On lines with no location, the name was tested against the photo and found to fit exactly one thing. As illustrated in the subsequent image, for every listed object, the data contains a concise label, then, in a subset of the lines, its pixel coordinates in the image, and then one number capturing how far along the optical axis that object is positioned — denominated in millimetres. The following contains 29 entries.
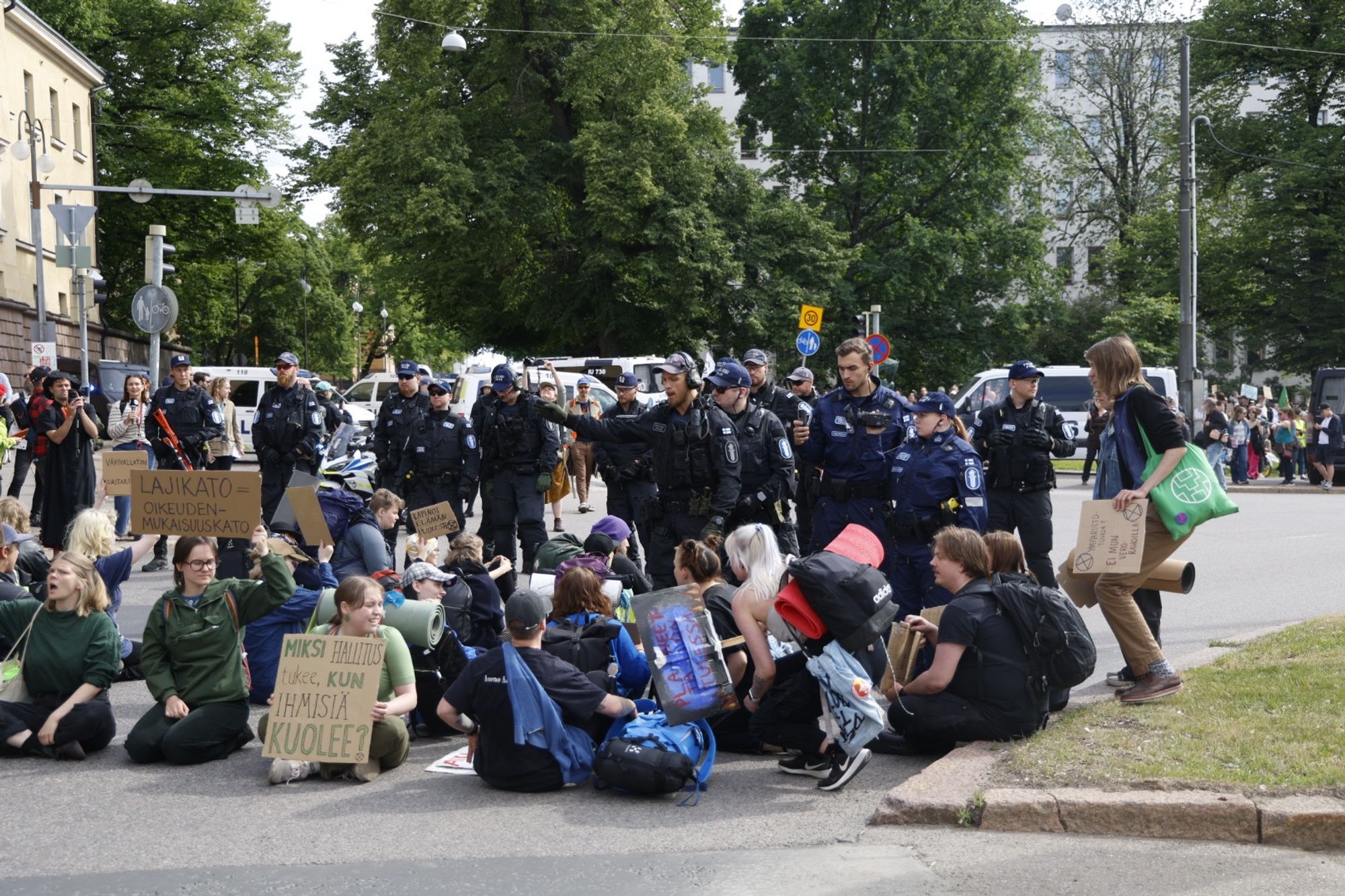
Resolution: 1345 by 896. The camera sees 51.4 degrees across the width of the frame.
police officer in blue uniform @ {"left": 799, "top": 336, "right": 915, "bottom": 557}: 8820
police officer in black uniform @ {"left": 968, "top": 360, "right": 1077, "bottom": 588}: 9711
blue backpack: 6152
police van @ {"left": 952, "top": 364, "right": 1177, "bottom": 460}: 28734
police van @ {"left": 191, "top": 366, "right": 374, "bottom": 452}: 31031
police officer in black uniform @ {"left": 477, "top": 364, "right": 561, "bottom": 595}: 12125
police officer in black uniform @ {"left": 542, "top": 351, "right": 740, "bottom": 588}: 8945
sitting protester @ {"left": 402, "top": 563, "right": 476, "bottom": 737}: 7441
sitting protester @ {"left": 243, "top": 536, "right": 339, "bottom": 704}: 8062
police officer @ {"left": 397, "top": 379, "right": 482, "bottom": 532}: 12508
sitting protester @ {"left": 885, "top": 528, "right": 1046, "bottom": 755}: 6539
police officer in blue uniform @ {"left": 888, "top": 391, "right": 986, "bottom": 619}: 8336
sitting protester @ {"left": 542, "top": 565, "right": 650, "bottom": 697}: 6973
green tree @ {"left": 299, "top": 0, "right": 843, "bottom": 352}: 32750
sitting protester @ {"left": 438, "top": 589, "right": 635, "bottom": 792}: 6332
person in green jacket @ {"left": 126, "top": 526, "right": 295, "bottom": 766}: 7051
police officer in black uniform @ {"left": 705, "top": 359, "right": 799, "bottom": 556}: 9492
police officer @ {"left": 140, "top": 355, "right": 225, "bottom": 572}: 14133
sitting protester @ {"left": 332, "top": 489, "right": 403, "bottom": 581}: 9141
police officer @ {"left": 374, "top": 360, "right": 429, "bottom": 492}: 12781
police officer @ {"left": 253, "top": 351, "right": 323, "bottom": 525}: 13211
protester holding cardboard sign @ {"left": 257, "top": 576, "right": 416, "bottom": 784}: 6680
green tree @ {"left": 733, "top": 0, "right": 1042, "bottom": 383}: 40844
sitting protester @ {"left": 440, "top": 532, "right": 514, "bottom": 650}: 8266
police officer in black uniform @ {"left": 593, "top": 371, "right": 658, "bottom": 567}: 12305
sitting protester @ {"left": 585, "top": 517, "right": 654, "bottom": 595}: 8898
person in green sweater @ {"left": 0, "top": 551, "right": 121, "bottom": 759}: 6996
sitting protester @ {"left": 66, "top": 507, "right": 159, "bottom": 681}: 8133
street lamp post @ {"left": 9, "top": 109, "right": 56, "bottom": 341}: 31734
